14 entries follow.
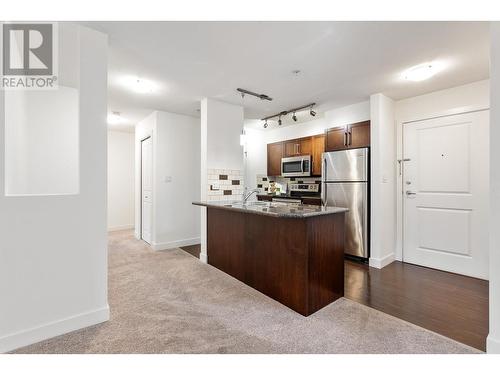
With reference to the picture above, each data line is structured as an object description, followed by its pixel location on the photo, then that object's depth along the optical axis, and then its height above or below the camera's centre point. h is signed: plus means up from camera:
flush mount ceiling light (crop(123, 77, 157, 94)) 2.90 +1.27
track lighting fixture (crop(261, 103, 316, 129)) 3.79 +1.27
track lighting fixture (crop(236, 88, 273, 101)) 3.21 +1.26
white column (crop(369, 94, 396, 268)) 3.36 +0.10
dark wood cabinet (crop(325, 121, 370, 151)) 3.59 +0.78
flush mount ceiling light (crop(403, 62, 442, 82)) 2.51 +1.23
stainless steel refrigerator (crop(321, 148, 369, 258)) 3.54 -0.07
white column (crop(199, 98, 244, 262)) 3.55 +0.70
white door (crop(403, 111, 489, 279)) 2.94 -0.09
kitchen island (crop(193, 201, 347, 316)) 2.12 -0.66
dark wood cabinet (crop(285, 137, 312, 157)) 4.76 +0.80
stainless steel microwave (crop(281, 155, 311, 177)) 4.72 +0.40
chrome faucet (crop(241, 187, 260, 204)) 3.28 -0.16
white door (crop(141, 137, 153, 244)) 4.45 -0.01
